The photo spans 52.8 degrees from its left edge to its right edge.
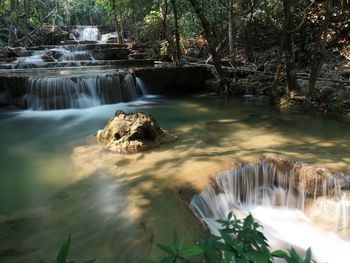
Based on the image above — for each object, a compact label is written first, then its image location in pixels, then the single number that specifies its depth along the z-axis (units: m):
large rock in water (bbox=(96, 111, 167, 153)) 5.75
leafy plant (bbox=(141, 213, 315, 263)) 1.40
